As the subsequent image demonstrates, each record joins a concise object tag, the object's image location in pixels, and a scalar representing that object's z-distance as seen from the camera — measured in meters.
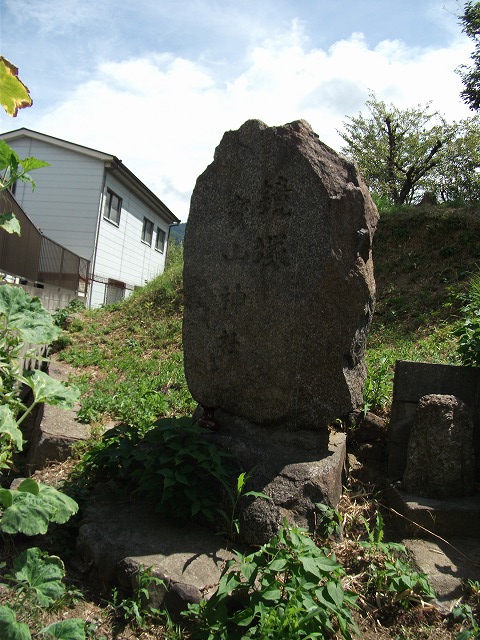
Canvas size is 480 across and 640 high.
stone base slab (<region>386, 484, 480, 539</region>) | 3.54
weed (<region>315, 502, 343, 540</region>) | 3.42
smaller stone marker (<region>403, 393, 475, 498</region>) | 3.73
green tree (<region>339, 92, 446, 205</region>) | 22.30
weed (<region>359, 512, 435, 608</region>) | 2.90
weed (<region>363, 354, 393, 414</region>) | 4.82
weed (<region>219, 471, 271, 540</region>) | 3.26
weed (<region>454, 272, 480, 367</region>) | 4.10
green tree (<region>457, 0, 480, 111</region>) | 13.81
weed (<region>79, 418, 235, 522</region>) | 3.33
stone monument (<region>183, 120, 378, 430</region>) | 3.79
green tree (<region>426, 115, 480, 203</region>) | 22.77
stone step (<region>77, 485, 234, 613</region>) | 2.85
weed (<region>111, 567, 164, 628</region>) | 2.73
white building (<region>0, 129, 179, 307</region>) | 16.28
